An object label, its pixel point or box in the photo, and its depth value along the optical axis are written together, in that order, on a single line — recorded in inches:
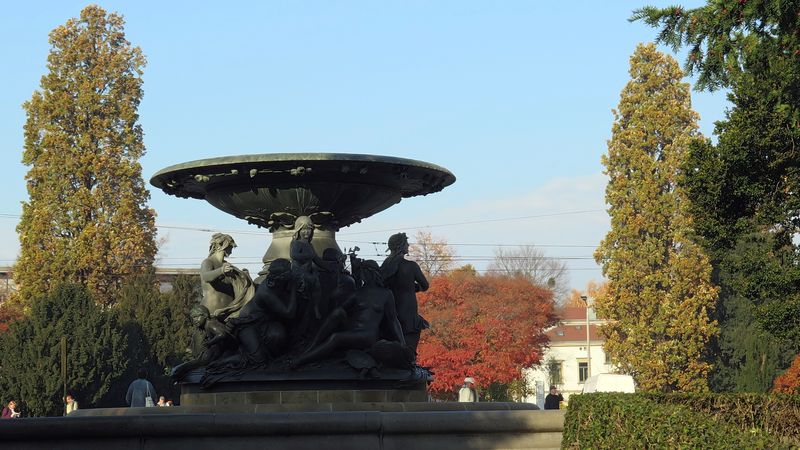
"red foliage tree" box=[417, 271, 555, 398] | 2114.9
